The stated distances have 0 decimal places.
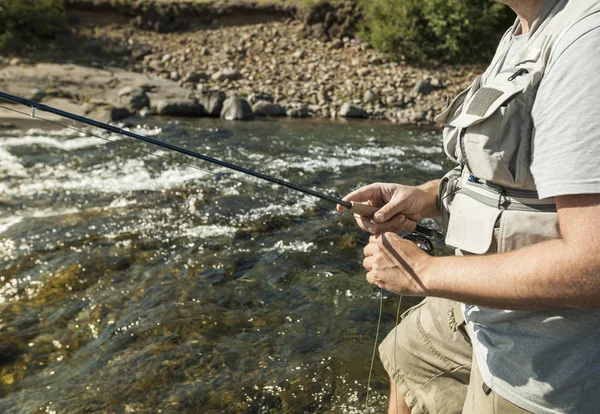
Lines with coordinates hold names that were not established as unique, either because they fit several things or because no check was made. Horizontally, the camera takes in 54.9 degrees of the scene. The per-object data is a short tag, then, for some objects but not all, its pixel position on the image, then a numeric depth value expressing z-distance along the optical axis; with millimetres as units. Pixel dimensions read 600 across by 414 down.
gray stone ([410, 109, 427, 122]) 14315
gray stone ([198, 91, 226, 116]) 13961
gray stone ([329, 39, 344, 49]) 18984
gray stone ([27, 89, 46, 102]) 13879
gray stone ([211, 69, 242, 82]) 16594
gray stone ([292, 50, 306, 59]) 18234
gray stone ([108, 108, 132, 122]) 12909
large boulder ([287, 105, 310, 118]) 14289
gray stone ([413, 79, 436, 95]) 15945
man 1410
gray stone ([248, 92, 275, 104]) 14922
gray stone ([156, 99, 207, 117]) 13805
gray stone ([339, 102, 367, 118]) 14445
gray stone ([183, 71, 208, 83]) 16298
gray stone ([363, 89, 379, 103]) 15406
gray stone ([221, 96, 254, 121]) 13672
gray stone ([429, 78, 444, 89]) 16362
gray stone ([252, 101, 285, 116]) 14250
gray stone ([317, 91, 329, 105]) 15194
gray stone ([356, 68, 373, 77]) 17078
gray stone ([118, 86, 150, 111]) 14000
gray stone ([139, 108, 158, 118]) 13670
